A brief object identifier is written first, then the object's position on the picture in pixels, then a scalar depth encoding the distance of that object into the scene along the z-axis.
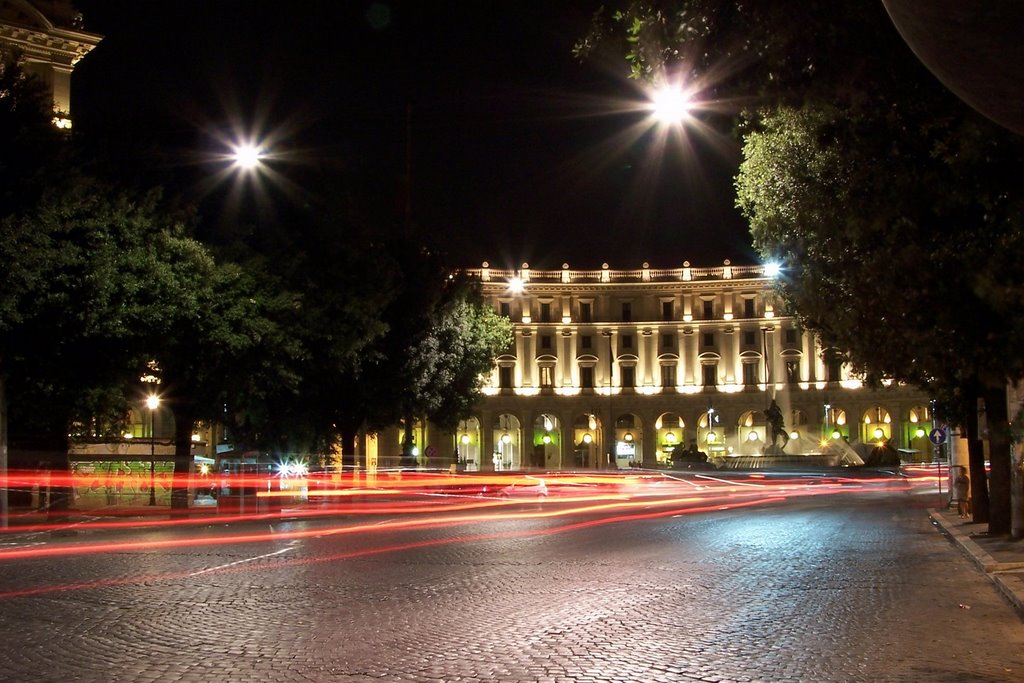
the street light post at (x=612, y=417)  90.88
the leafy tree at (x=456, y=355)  39.28
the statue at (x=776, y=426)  78.81
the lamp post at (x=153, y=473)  32.03
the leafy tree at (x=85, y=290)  21.92
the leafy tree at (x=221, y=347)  26.30
